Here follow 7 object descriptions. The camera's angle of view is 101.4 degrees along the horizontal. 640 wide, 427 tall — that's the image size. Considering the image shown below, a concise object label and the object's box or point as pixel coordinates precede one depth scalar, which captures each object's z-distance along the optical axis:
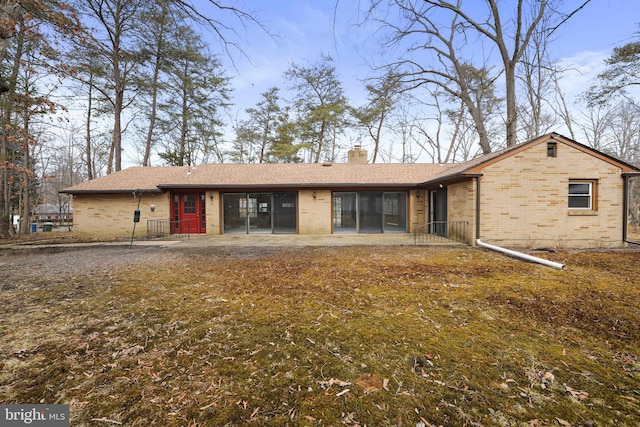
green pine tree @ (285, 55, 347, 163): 19.45
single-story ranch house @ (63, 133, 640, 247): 9.02
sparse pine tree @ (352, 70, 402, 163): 14.81
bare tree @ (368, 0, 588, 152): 12.92
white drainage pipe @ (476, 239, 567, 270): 5.91
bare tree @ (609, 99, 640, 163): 17.95
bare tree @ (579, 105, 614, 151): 18.58
